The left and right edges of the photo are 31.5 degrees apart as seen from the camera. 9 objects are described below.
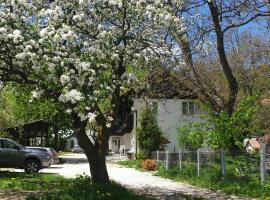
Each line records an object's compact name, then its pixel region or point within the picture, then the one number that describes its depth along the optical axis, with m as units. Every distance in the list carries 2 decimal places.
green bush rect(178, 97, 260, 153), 17.64
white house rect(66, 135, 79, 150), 106.46
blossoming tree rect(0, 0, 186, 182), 12.50
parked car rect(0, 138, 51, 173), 25.97
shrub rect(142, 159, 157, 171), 29.81
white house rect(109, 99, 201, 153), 46.31
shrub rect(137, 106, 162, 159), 38.28
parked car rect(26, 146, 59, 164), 30.05
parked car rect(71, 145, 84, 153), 90.44
